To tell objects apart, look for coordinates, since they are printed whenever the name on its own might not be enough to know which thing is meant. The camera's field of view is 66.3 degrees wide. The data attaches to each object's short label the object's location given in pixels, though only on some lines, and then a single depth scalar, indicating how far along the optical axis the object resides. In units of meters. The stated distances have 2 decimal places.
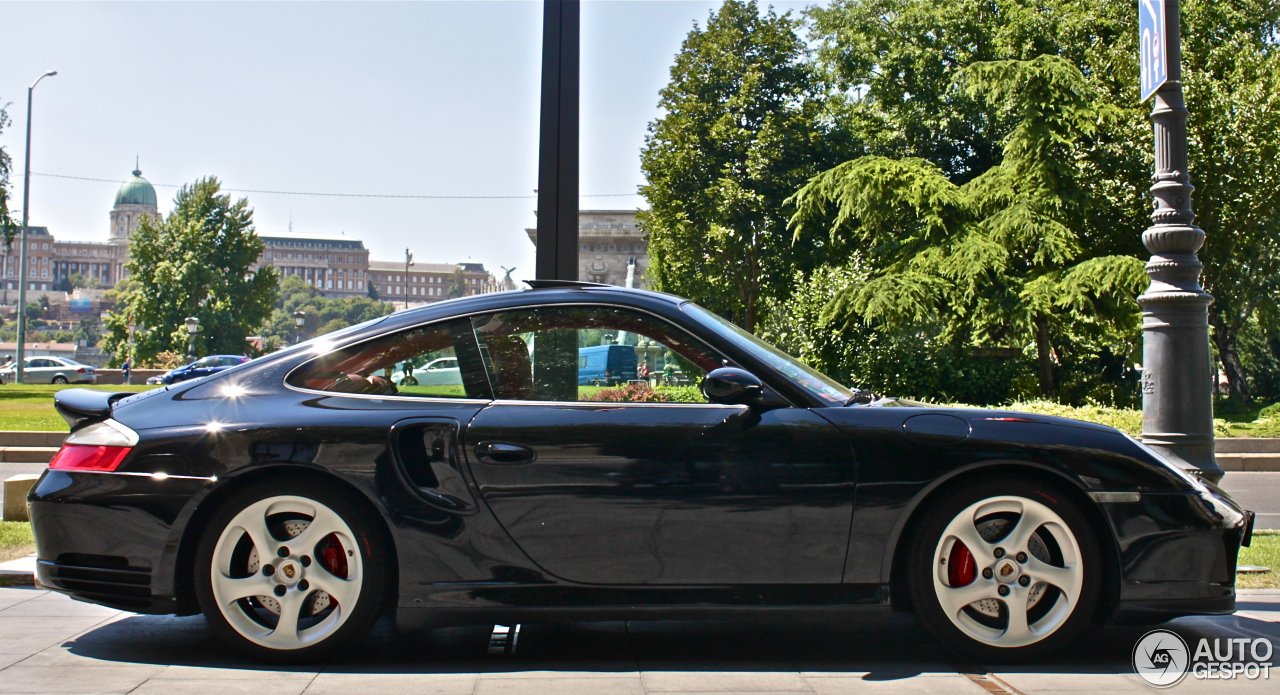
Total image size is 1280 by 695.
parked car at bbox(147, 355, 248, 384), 37.25
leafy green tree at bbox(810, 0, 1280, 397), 22.48
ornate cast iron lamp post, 5.01
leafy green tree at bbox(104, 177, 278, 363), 61.69
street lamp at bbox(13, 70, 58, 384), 39.53
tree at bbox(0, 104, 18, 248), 35.06
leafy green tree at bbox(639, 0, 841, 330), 32.19
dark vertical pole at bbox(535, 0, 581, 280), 5.44
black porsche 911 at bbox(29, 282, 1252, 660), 3.36
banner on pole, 5.15
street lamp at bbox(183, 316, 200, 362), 44.28
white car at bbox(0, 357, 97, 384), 51.31
